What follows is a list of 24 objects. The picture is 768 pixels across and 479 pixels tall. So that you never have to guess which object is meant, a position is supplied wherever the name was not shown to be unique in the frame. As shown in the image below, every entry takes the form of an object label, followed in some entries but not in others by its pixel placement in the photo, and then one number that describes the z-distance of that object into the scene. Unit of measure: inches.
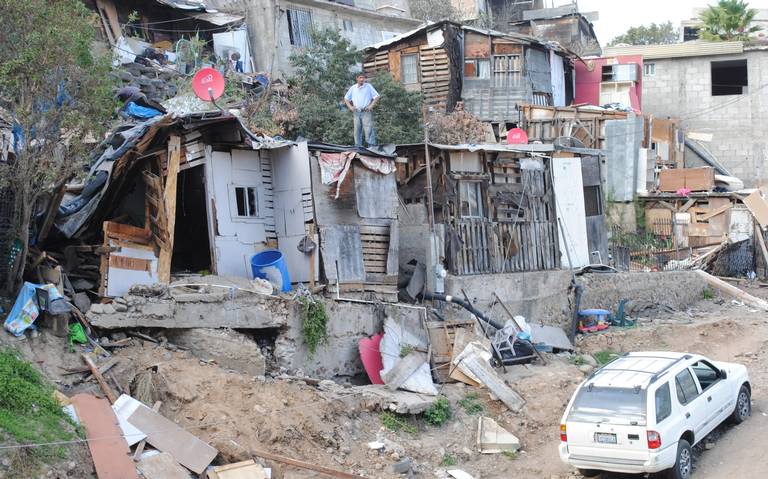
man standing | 711.1
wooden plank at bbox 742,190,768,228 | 1126.4
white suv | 443.2
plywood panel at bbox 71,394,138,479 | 389.7
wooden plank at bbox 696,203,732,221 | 1153.9
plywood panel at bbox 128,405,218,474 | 415.2
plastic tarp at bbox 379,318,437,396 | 568.4
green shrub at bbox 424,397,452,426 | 539.2
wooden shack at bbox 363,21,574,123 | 1198.3
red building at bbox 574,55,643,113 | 1398.9
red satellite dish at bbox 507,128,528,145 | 904.3
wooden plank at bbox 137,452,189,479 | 396.8
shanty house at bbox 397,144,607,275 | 722.8
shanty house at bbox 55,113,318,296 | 518.6
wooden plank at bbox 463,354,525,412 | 580.1
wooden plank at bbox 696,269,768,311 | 967.6
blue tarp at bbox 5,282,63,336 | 445.1
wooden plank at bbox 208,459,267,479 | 412.5
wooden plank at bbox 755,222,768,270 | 1154.7
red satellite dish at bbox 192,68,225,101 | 595.8
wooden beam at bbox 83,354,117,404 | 433.7
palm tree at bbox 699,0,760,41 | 1537.9
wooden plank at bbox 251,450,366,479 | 436.5
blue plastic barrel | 566.3
